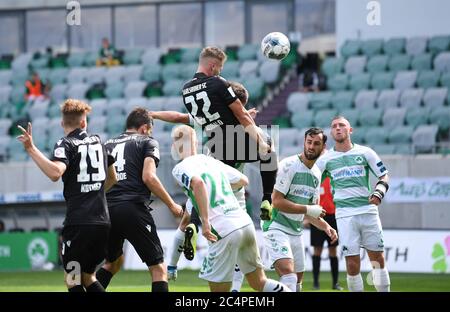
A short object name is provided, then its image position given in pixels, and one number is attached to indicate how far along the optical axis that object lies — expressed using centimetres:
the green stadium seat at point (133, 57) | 3302
